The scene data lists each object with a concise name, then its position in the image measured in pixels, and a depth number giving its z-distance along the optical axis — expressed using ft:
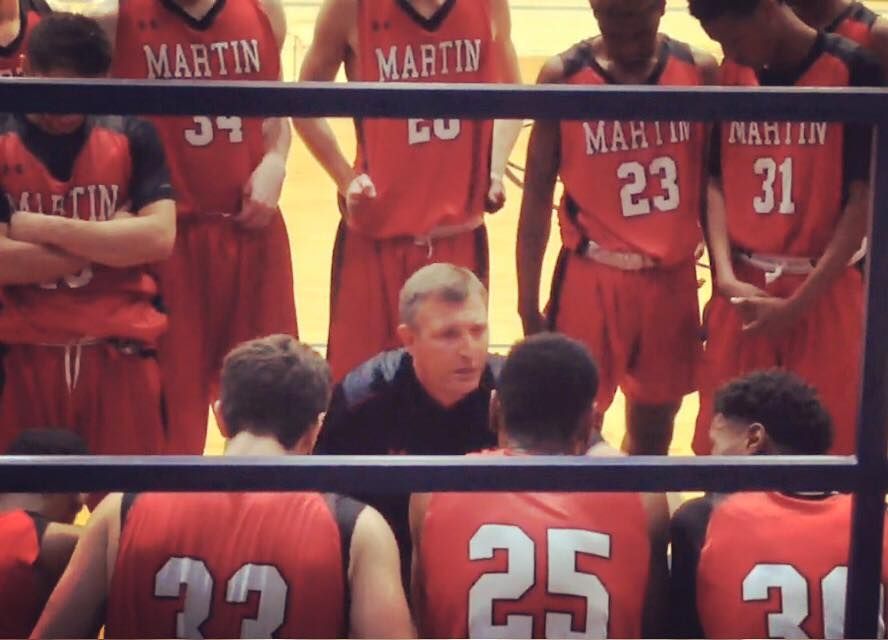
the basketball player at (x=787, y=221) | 19.54
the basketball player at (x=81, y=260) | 18.92
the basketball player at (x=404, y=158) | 21.54
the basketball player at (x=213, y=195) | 21.31
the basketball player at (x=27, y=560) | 14.84
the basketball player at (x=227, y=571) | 13.79
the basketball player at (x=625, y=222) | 20.79
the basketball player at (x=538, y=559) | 14.07
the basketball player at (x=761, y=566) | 14.12
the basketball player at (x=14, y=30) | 21.89
